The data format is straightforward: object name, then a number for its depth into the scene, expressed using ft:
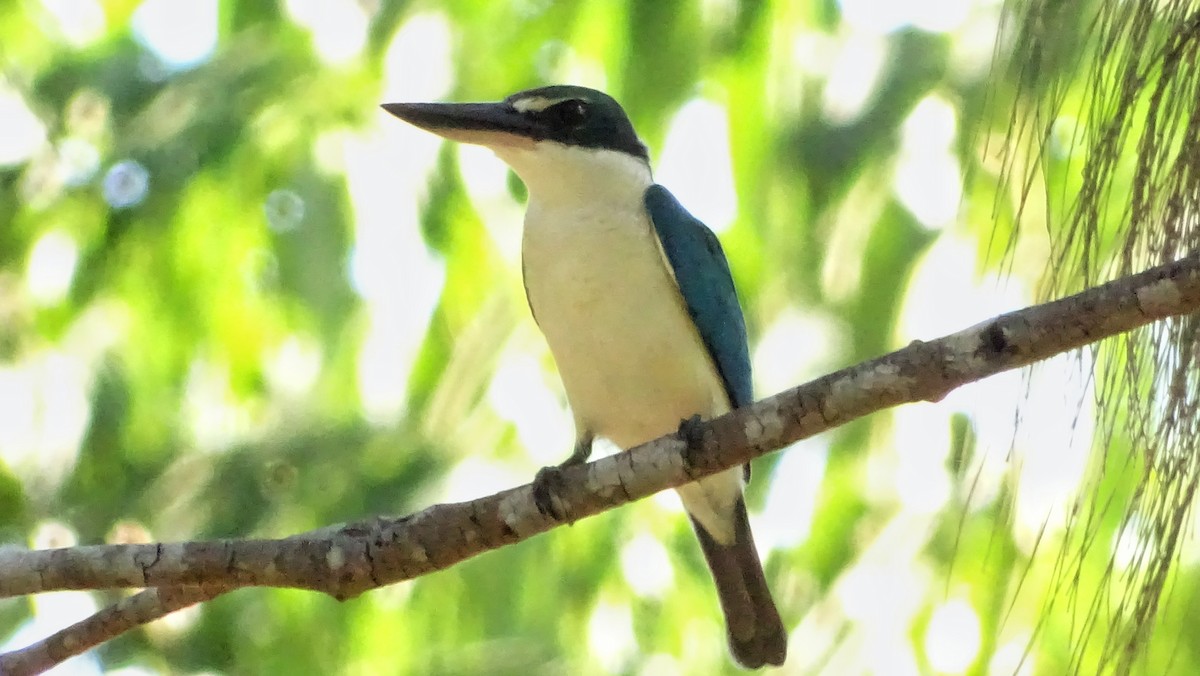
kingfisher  22.89
